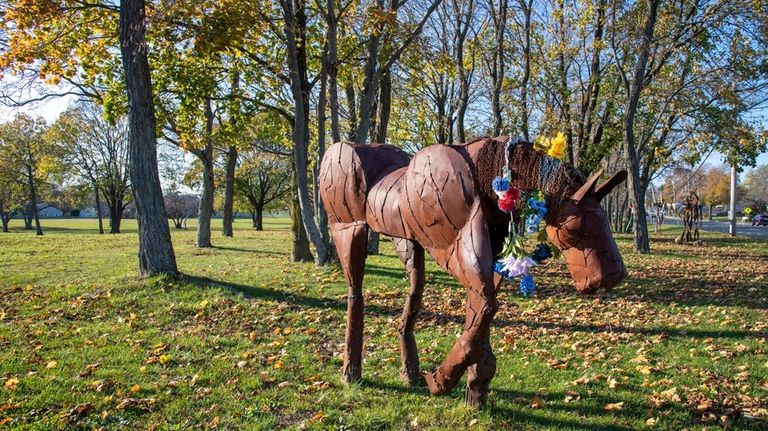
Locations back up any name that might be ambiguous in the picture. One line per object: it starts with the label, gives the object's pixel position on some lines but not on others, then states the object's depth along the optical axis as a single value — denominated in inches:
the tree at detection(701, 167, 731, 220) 2628.0
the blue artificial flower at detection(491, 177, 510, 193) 127.8
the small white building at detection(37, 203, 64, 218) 3394.7
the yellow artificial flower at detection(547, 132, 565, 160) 135.4
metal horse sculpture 129.1
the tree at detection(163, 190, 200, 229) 1915.6
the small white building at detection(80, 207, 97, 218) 3516.2
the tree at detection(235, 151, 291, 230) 1548.2
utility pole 1024.9
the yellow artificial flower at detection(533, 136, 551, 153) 140.3
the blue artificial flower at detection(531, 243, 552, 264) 136.1
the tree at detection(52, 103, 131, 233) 1348.4
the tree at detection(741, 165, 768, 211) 3250.5
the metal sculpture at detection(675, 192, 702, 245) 845.8
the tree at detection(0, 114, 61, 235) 1222.0
